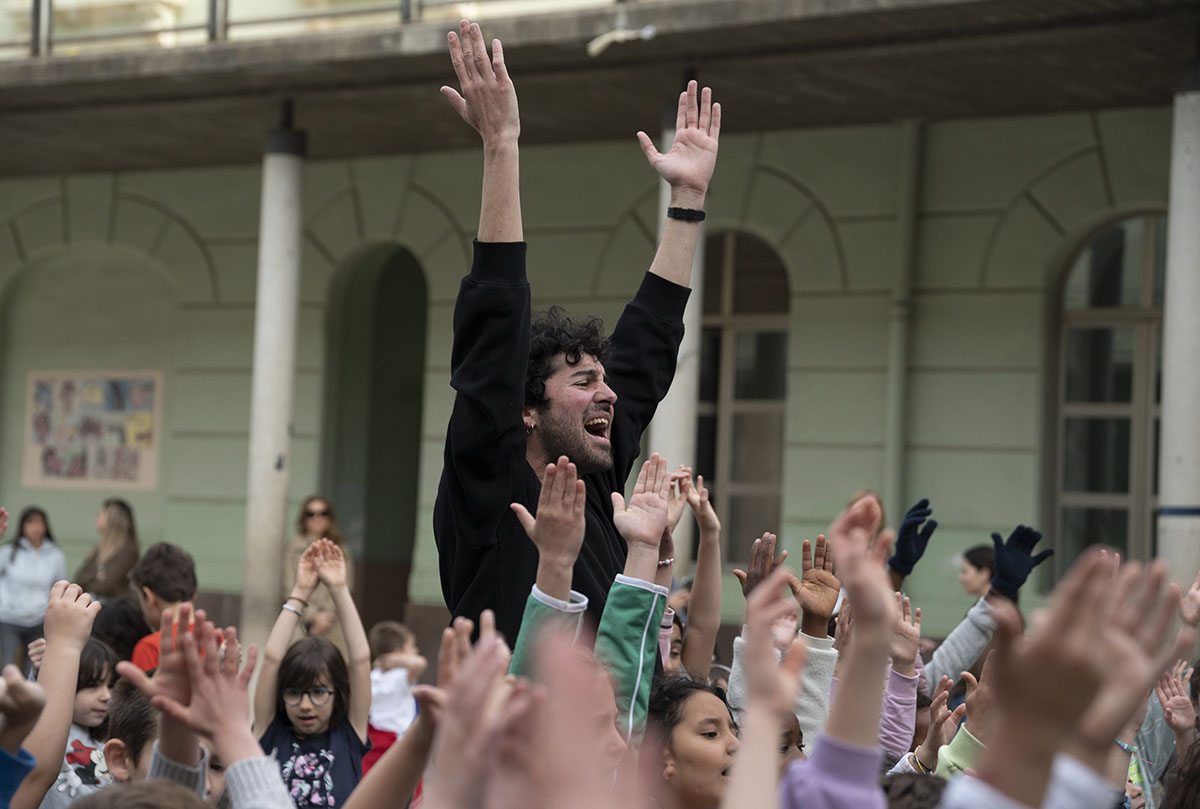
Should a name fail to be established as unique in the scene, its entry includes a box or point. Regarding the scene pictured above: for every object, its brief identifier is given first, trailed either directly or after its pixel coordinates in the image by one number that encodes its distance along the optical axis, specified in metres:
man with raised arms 3.24
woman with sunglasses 10.09
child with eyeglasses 4.78
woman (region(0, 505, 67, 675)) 10.09
